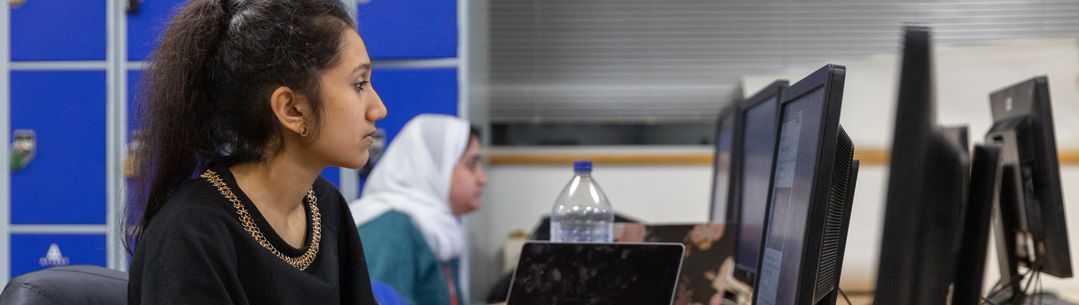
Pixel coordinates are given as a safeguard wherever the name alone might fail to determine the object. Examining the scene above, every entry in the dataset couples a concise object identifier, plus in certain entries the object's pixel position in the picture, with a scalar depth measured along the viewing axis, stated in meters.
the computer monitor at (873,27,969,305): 0.92
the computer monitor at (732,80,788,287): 1.68
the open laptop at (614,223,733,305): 1.80
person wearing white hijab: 2.63
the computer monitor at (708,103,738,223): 2.33
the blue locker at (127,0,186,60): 3.35
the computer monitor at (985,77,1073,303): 1.69
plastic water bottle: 1.98
